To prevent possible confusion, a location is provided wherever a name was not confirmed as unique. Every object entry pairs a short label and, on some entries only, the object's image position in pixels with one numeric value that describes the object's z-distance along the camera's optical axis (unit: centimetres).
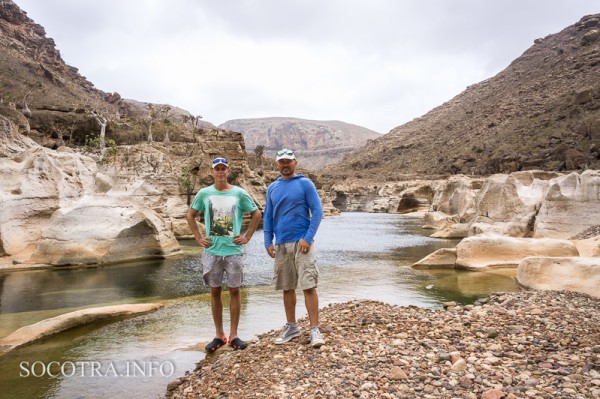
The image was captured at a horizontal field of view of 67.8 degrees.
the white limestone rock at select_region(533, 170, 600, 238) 1917
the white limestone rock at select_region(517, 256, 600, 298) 934
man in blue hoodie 541
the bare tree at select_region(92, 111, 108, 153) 4206
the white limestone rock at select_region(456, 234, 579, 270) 1438
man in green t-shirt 602
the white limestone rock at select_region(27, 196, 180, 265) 1675
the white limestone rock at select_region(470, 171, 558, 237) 2244
